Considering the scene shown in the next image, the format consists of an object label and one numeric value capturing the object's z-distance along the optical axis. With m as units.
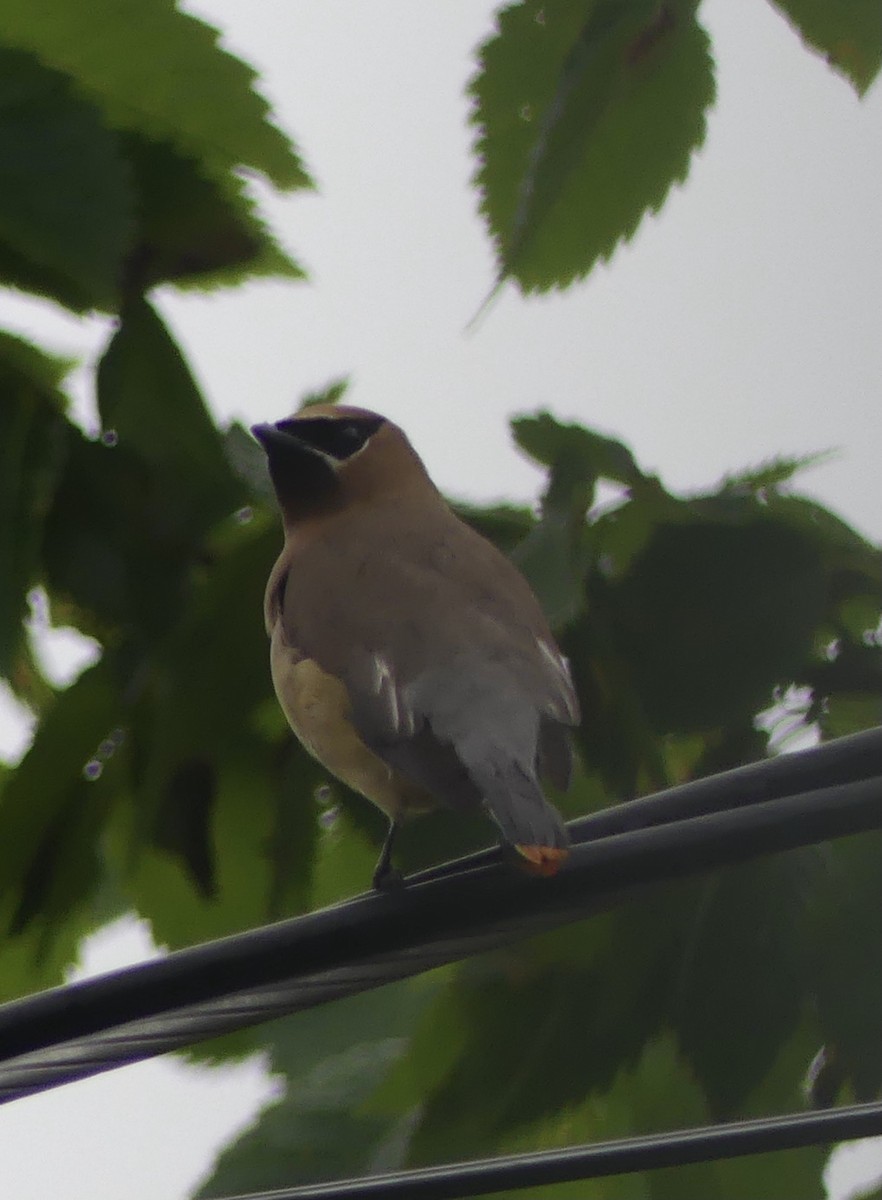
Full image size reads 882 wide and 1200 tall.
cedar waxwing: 5.11
